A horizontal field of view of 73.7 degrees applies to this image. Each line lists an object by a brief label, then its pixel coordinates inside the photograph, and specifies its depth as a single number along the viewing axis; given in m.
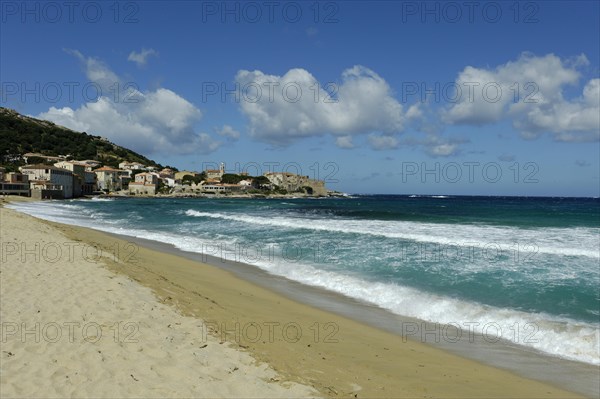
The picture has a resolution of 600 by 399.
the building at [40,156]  117.39
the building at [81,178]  107.69
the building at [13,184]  83.31
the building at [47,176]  90.64
